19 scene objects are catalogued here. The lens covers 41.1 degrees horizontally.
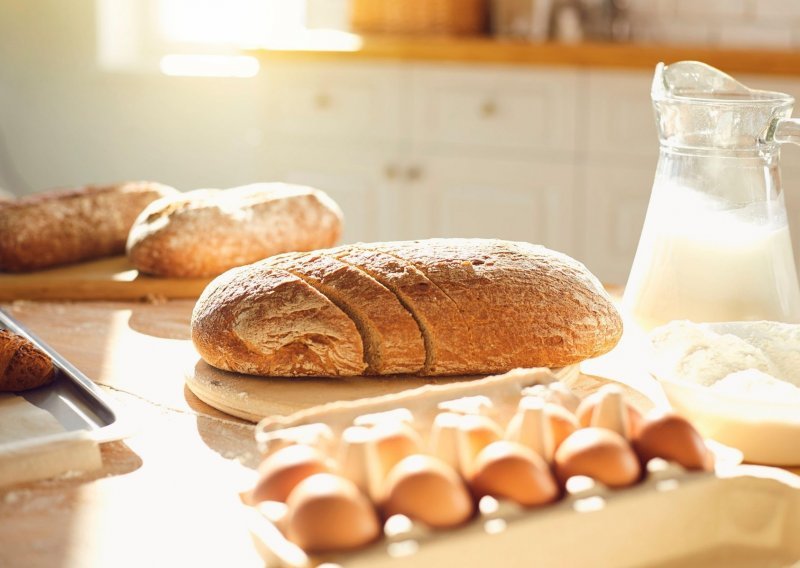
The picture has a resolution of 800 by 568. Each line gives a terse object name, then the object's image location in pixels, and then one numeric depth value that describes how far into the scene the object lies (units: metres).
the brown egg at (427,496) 0.58
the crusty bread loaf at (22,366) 0.98
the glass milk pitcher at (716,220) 1.02
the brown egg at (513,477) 0.61
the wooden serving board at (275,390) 0.97
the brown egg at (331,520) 0.56
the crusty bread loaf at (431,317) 1.01
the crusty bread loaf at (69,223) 1.60
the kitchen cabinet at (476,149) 2.71
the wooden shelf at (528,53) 2.50
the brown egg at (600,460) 0.62
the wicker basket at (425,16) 3.18
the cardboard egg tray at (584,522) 0.57
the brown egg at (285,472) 0.60
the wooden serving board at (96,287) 1.50
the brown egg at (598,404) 0.67
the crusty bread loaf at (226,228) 1.53
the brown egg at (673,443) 0.65
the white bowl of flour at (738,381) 0.82
